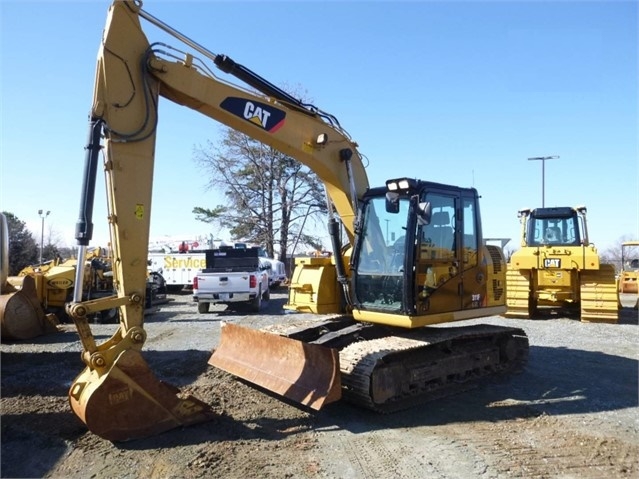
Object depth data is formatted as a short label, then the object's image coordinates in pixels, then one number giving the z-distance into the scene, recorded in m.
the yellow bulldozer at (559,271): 13.21
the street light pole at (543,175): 28.58
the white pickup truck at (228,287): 15.29
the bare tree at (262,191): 30.84
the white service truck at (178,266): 22.02
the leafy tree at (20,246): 33.28
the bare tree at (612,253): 59.96
